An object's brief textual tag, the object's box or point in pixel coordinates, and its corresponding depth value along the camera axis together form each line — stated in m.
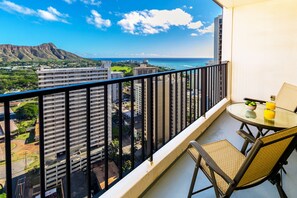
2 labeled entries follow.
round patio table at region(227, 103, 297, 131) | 1.56
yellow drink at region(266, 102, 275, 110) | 1.81
